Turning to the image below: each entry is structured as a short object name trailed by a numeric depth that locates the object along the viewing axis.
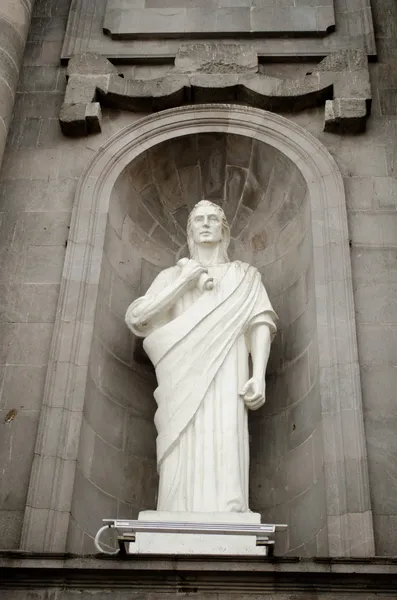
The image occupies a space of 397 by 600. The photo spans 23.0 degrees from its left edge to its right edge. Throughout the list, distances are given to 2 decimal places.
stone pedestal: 7.36
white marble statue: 8.11
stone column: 10.90
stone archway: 8.11
